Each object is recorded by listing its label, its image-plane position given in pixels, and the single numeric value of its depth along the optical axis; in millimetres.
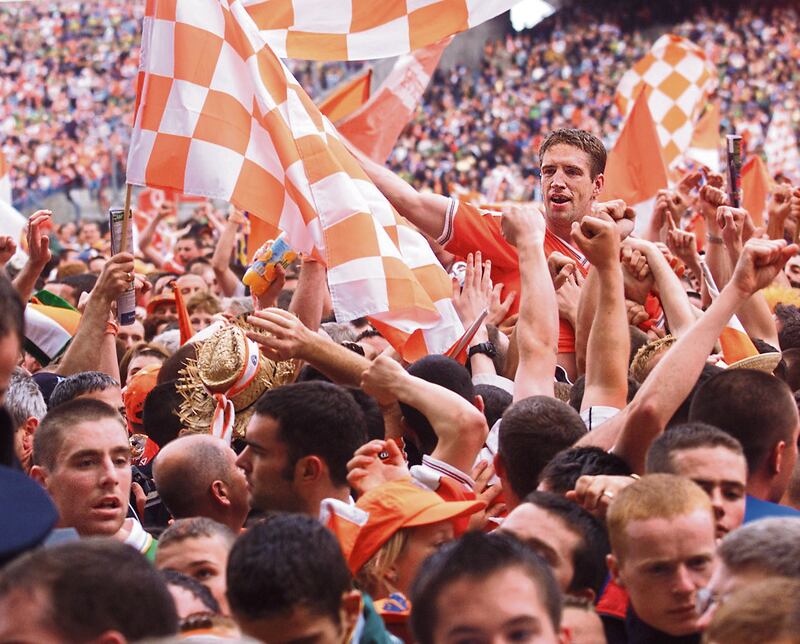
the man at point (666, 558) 3385
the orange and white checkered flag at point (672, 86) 13242
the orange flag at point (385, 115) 9219
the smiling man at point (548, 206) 6484
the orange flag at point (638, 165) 10164
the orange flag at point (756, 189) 12312
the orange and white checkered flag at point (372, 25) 6859
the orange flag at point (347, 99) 10594
